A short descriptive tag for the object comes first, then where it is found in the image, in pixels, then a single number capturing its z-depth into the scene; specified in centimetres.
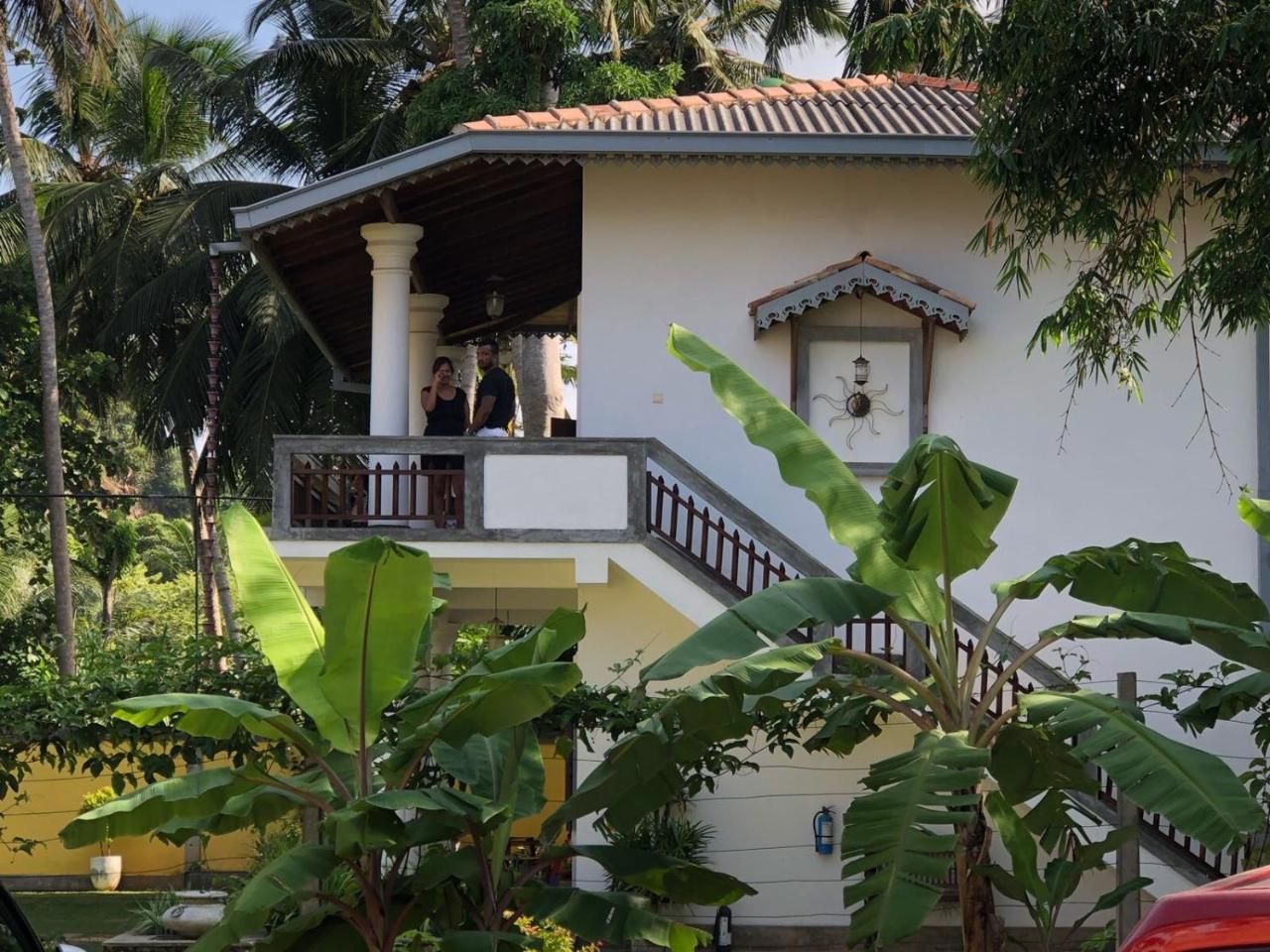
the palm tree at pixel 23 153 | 2417
